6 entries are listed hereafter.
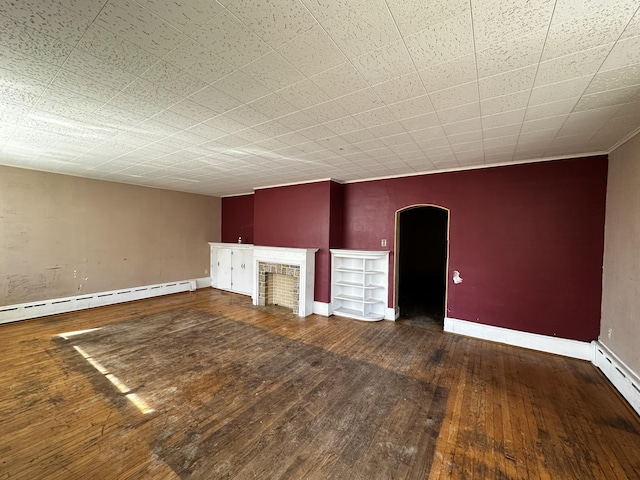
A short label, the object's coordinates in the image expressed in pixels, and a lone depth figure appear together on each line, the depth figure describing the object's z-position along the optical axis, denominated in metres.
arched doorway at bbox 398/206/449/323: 8.77
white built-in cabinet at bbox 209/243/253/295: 6.95
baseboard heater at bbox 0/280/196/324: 4.73
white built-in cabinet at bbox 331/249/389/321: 5.14
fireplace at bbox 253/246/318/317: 5.33
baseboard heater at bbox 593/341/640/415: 2.51
